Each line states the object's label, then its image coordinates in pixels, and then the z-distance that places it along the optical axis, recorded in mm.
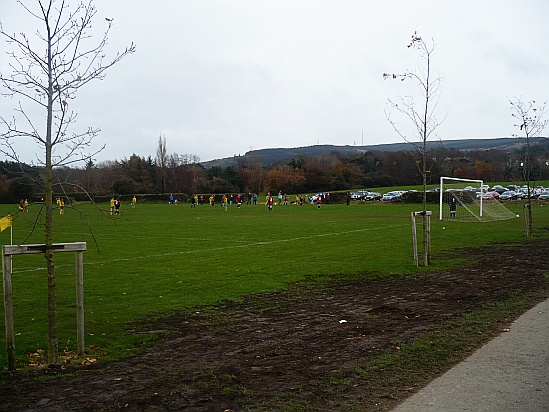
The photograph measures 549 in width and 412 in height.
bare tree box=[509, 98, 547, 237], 26297
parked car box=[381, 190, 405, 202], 83575
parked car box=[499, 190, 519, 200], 73488
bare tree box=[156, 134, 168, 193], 130125
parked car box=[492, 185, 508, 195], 92850
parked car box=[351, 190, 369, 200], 91475
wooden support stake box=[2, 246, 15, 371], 7133
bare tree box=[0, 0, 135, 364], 7492
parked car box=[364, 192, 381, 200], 90662
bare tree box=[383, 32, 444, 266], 16223
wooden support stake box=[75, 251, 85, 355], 7866
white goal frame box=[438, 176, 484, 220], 42844
